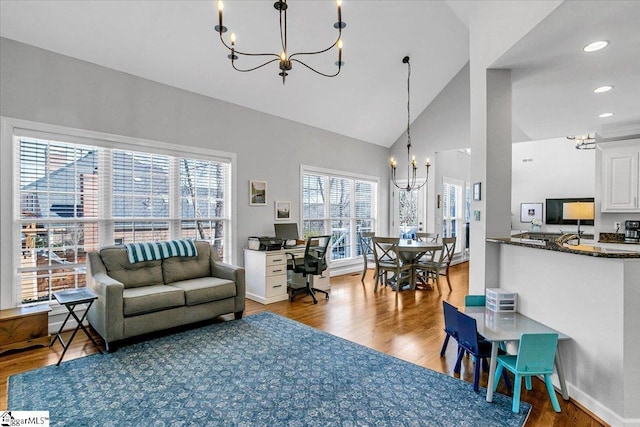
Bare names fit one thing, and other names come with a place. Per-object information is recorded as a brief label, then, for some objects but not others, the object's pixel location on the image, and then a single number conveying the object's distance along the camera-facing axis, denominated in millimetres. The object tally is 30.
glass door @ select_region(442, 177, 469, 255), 7949
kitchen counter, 2039
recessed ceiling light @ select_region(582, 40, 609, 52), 2539
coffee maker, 4656
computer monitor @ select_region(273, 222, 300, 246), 5383
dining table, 5229
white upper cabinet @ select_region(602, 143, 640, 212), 4633
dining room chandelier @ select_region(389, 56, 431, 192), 5374
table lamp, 7398
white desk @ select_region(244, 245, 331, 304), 4816
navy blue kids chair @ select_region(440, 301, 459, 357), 2596
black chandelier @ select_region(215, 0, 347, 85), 2227
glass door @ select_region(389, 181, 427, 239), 7602
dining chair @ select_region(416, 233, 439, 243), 6594
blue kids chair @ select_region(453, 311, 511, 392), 2396
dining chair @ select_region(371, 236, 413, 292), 5277
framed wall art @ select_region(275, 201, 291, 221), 5684
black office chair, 4875
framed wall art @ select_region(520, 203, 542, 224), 9267
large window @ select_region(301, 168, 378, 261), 6340
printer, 4926
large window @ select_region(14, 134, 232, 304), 3467
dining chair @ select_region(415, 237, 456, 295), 5500
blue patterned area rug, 2131
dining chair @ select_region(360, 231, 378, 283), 6203
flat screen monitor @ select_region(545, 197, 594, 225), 8641
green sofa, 3158
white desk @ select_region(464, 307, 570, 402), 2321
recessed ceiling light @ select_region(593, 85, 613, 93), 3549
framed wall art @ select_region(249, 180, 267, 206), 5293
